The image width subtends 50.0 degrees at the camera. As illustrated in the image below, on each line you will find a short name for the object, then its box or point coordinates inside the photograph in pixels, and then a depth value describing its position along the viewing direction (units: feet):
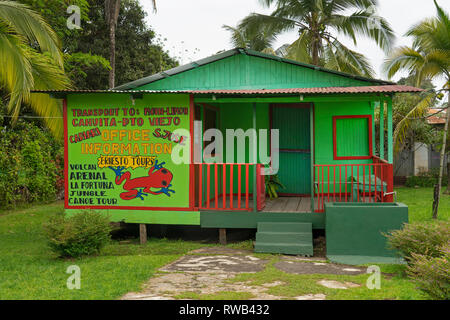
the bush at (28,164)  45.75
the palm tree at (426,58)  38.55
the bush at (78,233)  25.17
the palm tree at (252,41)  69.42
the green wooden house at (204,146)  28.71
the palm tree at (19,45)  29.48
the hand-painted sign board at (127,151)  29.76
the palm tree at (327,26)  58.34
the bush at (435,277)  16.55
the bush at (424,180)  62.46
